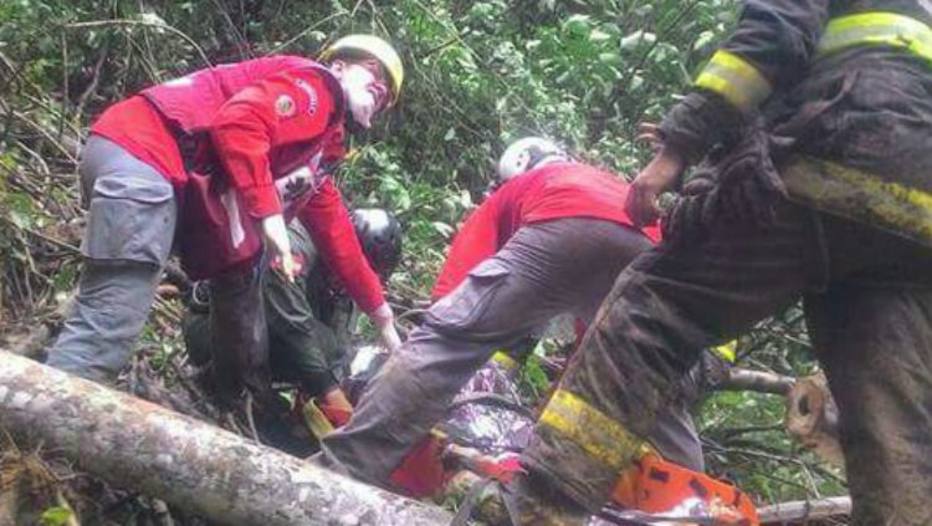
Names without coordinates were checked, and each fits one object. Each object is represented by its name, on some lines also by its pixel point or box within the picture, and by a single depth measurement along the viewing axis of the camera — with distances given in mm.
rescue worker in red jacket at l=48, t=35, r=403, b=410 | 3742
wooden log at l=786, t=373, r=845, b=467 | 3199
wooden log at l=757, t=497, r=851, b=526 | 4293
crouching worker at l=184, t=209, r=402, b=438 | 4594
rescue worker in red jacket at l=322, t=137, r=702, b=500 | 3748
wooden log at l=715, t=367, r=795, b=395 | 4734
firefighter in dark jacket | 2795
